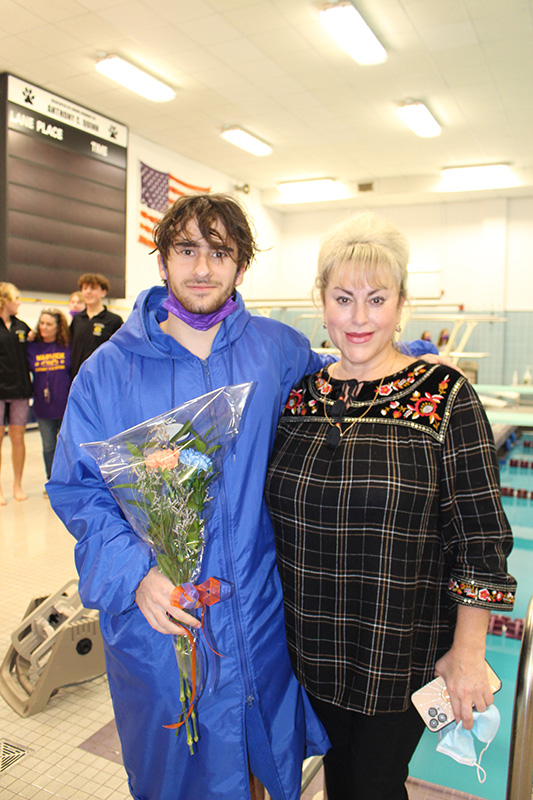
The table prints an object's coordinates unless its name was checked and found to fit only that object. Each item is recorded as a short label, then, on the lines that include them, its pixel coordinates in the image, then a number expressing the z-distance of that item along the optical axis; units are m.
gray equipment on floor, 2.43
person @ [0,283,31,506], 5.03
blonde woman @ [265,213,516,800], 1.23
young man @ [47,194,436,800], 1.30
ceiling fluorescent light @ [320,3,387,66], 5.62
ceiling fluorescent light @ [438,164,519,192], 10.73
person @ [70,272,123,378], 5.22
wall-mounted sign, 7.20
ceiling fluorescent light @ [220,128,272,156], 9.05
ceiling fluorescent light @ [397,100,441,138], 7.80
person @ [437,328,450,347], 11.43
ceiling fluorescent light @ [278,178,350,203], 11.90
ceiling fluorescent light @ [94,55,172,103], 6.75
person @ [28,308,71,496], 5.25
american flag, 9.31
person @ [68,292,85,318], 5.99
